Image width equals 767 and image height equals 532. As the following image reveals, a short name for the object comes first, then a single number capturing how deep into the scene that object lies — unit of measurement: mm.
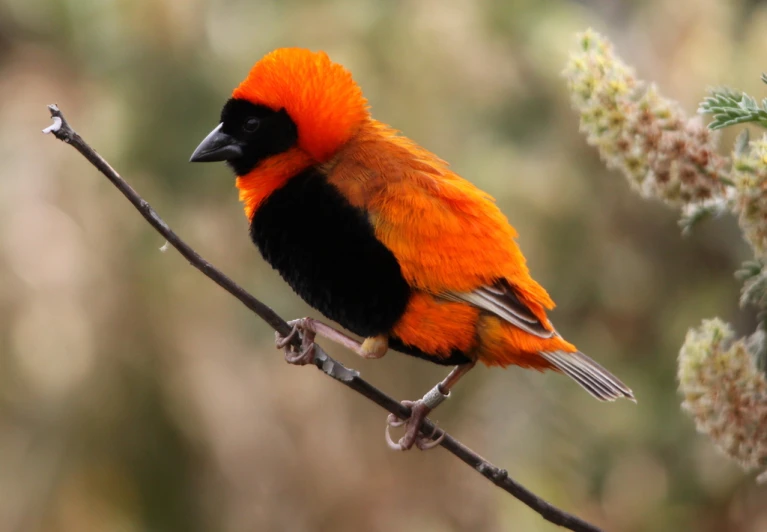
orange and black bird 5223
